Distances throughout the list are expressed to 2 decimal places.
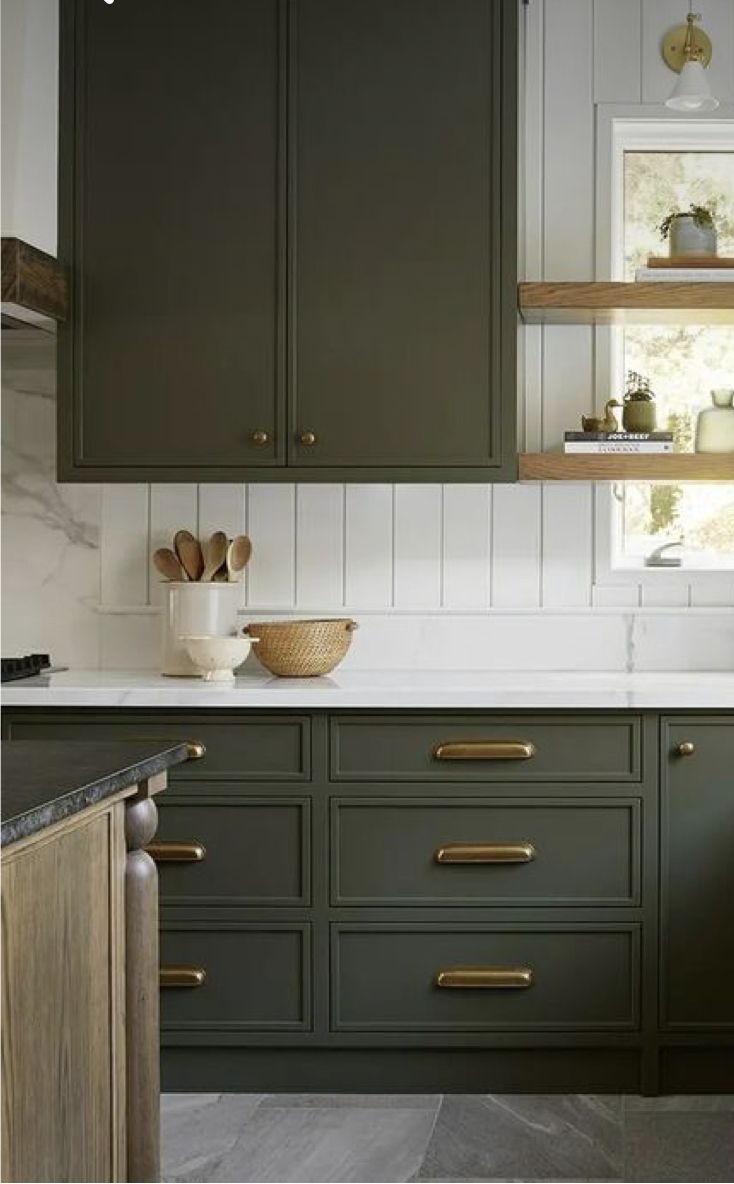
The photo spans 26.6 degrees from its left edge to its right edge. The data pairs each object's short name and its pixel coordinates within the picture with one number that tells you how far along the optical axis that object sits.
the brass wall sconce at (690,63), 3.78
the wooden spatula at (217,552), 3.92
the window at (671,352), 4.05
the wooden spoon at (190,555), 3.93
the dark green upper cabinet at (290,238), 3.65
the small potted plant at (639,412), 3.88
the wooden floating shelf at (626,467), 3.72
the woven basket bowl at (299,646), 3.71
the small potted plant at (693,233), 3.79
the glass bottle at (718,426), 3.88
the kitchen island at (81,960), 1.68
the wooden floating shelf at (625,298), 3.70
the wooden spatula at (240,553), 3.93
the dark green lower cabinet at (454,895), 3.43
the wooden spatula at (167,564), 3.95
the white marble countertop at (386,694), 3.40
